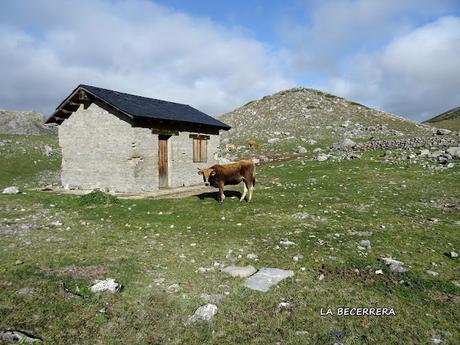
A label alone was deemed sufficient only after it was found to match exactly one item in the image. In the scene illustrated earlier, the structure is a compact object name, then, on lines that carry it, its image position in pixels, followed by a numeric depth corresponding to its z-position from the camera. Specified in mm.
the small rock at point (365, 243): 10727
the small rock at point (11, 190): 20266
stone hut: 22219
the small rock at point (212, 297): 7539
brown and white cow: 18219
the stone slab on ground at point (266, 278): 8172
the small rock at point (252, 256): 9898
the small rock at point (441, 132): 49800
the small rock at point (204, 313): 6871
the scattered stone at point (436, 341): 6026
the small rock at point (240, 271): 8836
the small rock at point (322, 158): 32800
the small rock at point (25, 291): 7543
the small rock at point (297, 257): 9719
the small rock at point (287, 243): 10938
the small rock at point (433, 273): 8617
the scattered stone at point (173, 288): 8000
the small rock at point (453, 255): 9836
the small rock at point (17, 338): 5934
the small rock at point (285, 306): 7223
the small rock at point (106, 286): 7852
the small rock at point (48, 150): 39969
